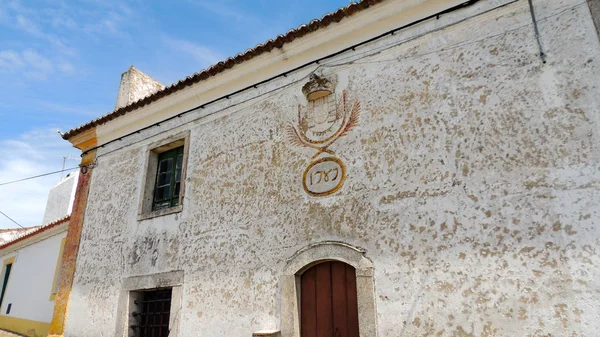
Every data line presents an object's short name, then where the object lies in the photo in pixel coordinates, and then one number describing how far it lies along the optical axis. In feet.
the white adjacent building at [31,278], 33.30
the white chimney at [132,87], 30.50
